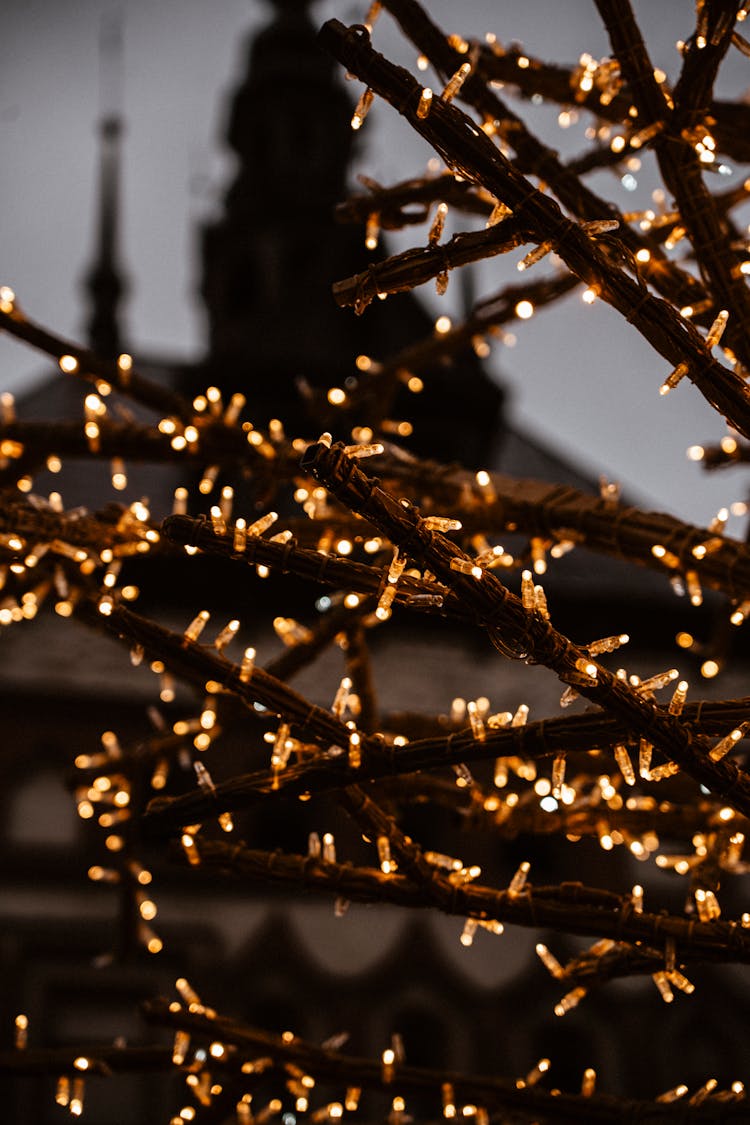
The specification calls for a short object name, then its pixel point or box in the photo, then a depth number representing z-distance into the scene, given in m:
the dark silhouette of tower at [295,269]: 13.16
